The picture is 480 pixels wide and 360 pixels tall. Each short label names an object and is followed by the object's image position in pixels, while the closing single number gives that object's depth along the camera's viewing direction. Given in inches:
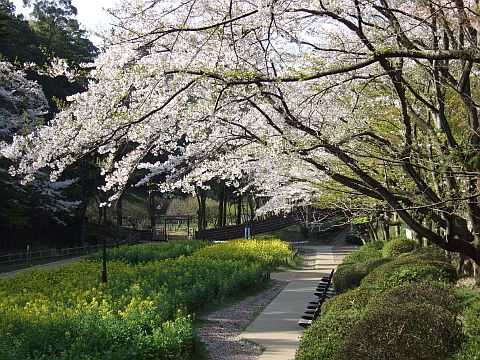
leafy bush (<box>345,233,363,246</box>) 1271.5
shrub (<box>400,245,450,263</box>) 391.7
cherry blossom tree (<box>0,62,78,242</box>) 658.8
